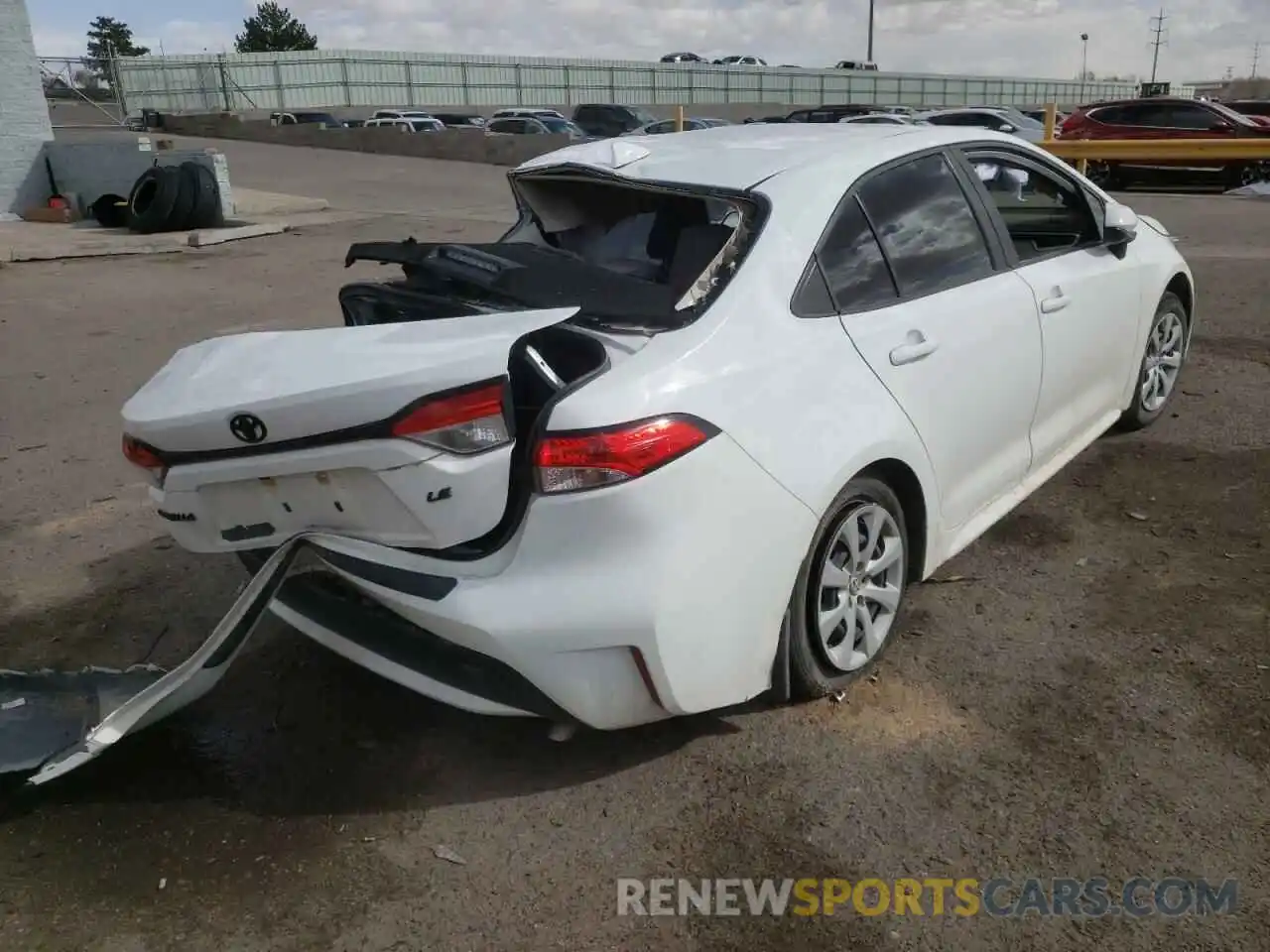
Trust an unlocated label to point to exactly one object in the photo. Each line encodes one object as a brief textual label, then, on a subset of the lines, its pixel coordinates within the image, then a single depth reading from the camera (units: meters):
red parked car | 19.31
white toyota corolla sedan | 2.53
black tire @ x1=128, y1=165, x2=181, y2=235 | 14.07
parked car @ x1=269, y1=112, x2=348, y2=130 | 38.03
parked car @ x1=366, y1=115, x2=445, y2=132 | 33.28
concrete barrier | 27.11
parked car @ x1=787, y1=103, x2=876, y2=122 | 28.37
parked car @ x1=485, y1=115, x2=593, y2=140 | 31.39
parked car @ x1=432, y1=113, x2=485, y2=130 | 37.47
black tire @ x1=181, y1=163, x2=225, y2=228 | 14.20
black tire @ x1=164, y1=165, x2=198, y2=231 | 14.09
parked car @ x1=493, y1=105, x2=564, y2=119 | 33.34
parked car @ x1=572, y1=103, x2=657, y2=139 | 31.94
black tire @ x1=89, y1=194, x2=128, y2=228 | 15.01
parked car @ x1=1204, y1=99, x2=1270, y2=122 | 25.69
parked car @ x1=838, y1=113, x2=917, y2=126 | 22.54
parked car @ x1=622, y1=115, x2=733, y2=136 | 24.82
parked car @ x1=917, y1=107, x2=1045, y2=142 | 21.87
